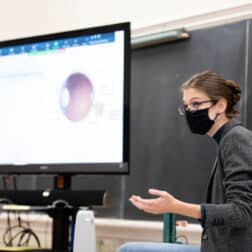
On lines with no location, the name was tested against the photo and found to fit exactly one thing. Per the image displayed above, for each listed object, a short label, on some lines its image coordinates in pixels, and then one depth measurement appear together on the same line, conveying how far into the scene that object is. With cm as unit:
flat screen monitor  309
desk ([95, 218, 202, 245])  312
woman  210
